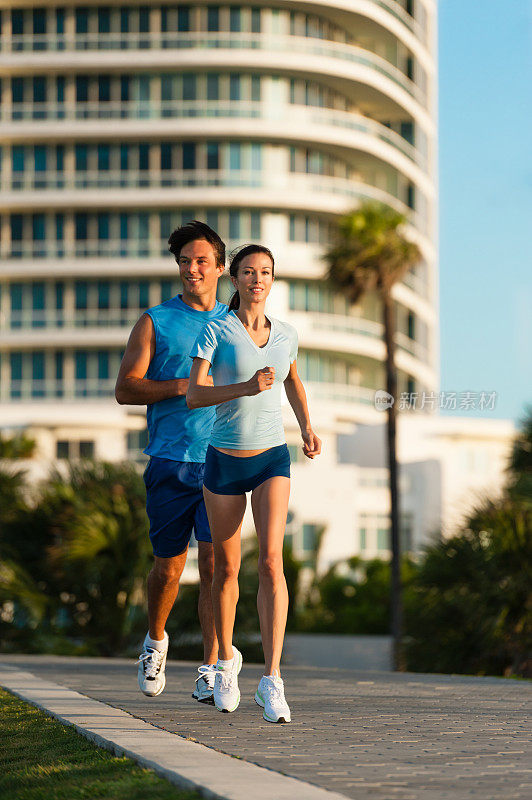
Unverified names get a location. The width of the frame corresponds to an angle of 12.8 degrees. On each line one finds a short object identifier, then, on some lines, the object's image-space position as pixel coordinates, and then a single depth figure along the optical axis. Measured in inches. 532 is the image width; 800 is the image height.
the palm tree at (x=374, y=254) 2754.2
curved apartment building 4274.7
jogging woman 458.8
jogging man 513.6
